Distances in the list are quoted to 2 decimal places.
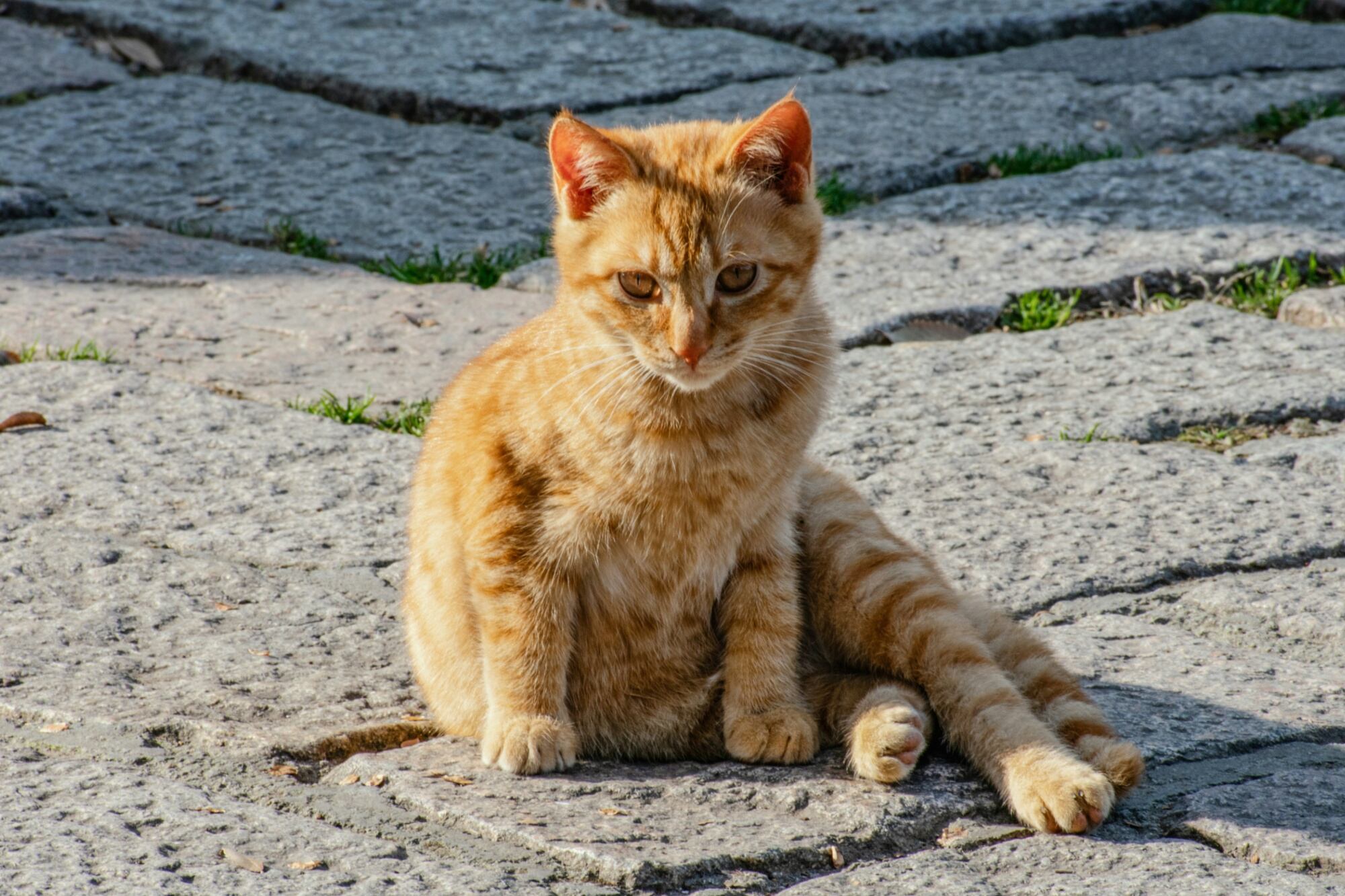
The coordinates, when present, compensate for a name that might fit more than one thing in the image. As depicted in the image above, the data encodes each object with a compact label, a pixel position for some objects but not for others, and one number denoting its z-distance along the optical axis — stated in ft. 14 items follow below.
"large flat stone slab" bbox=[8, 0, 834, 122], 38.06
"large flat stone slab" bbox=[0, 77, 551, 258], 32.27
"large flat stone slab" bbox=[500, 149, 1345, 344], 29.04
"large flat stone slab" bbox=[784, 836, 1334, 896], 13.14
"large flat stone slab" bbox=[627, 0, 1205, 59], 41.73
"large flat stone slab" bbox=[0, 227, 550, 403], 26.27
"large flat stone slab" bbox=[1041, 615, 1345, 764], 16.24
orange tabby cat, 17.19
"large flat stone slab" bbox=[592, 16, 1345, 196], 35.06
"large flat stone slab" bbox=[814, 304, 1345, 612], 20.62
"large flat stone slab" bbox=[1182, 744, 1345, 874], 13.74
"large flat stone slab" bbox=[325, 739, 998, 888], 13.55
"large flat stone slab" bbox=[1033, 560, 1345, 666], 18.69
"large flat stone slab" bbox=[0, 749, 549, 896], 12.52
